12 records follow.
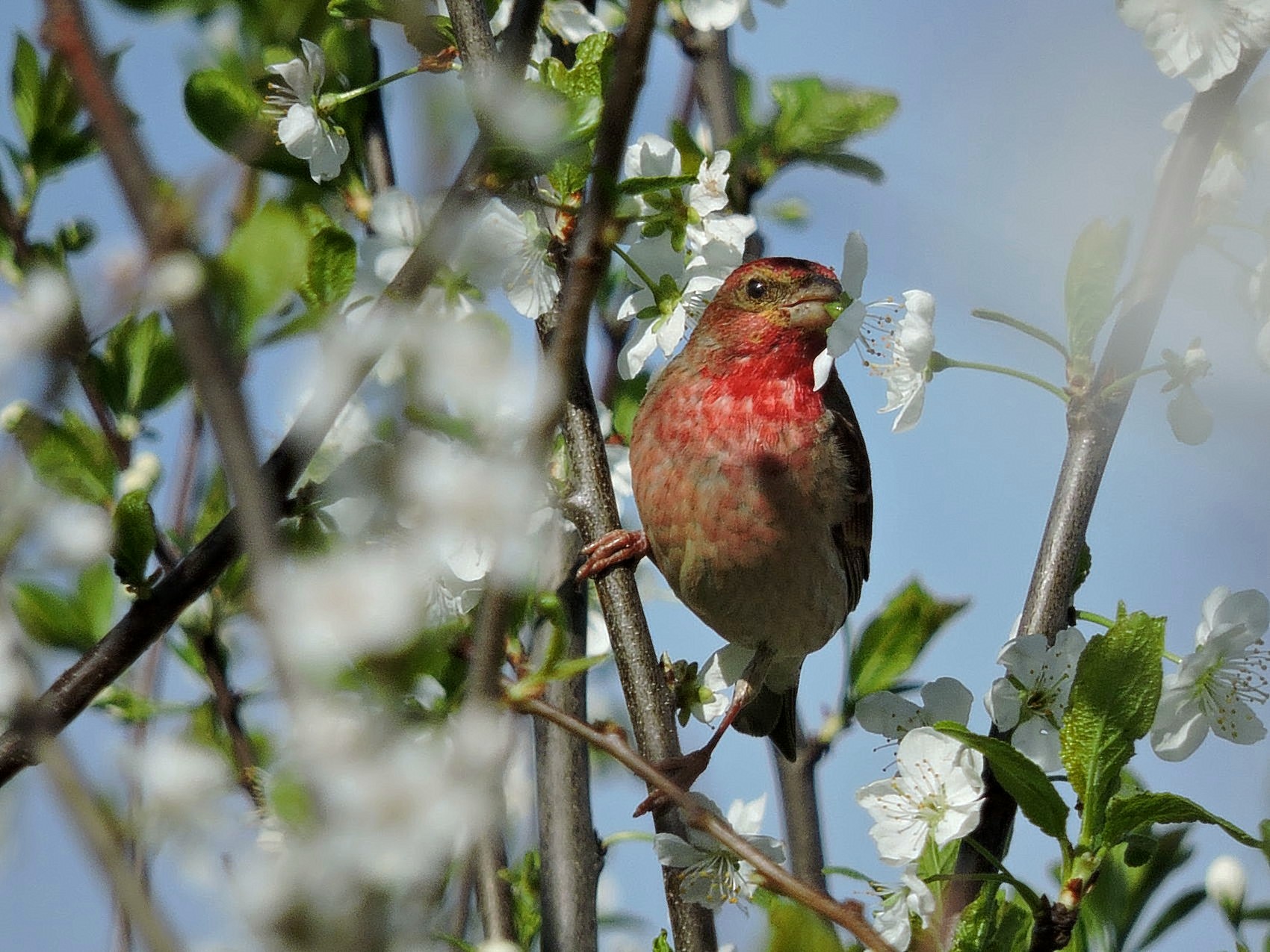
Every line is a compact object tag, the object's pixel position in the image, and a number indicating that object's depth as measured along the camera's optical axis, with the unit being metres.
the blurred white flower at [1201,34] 5.88
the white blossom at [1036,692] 5.84
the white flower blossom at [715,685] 7.46
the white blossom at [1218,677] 5.97
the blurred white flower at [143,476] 6.31
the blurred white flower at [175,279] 2.47
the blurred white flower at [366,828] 2.48
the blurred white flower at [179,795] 3.33
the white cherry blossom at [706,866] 6.32
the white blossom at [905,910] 5.51
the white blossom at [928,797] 5.71
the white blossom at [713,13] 7.21
